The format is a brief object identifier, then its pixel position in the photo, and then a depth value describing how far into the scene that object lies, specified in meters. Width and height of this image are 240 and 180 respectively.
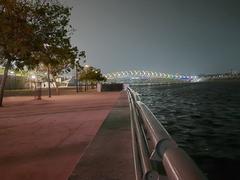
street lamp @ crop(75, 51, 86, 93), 20.40
